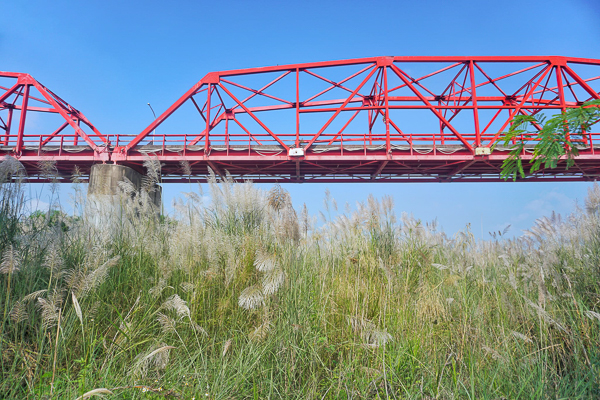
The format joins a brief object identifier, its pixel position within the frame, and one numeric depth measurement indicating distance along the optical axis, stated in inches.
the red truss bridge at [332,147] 764.6
